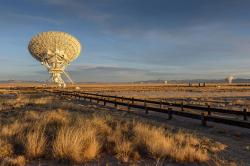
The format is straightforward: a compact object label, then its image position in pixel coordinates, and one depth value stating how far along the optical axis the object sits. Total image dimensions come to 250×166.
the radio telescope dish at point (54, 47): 92.12
